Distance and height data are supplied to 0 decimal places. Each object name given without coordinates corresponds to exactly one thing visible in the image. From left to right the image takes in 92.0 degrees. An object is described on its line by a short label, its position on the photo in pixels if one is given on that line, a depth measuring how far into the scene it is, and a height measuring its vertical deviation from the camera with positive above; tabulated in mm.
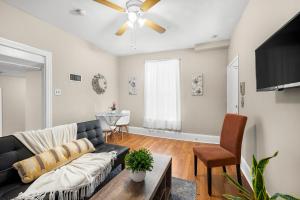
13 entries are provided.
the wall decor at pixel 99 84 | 3766 +472
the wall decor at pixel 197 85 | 3867 +401
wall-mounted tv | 947 +317
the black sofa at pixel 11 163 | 1264 -651
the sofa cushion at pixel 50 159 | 1400 -646
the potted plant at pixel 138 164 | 1281 -568
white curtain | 4133 +163
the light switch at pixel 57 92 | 2780 +184
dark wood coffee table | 1126 -739
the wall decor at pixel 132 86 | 4699 +482
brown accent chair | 1821 -717
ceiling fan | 1700 +1159
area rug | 1782 -1181
